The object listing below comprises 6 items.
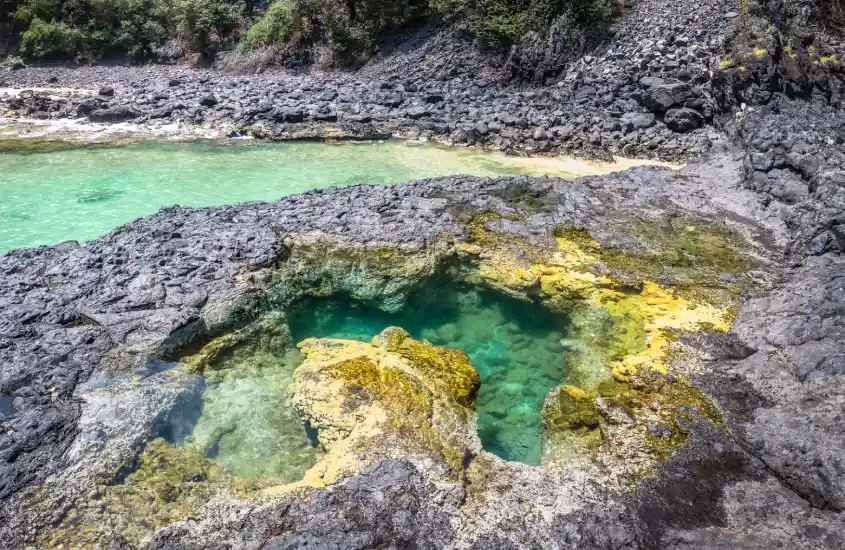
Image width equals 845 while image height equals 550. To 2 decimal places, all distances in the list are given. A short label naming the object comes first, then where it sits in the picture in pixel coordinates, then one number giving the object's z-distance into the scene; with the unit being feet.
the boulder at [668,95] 39.73
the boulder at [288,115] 46.26
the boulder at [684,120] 38.50
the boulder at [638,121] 39.63
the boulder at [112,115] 46.93
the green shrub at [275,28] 68.49
